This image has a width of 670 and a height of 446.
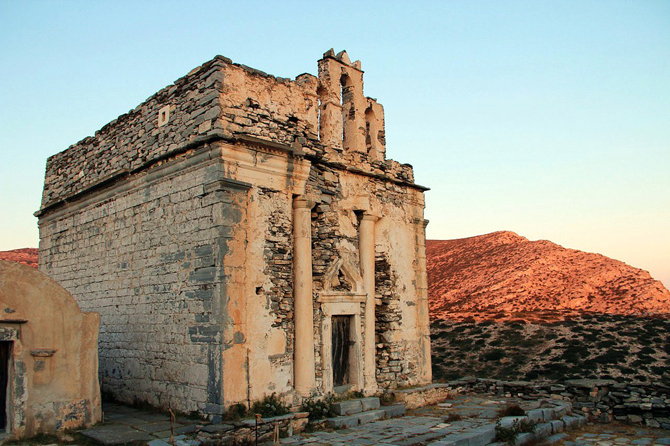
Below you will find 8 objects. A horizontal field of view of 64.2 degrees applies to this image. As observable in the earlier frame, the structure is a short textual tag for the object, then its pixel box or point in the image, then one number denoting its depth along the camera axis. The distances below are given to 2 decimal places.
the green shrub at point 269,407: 9.18
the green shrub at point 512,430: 9.39
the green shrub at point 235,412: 8.71
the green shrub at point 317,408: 9.99
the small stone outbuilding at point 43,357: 8.28
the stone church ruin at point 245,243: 9.40
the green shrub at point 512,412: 10.67
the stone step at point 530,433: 8.72
